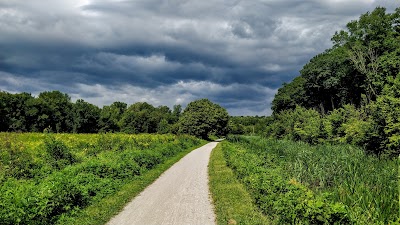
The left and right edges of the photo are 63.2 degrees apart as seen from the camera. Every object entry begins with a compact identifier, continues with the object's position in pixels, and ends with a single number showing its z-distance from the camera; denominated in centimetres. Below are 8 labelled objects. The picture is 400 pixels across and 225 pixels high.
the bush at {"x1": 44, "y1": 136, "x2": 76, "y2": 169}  1741
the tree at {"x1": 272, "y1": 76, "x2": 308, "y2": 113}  7356
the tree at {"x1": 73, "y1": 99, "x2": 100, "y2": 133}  8256
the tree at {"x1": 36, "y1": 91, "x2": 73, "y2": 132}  7038
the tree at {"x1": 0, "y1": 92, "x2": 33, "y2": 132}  6191
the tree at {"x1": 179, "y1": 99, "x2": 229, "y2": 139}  8025
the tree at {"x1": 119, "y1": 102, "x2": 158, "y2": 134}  10256
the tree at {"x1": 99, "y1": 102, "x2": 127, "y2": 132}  9149
